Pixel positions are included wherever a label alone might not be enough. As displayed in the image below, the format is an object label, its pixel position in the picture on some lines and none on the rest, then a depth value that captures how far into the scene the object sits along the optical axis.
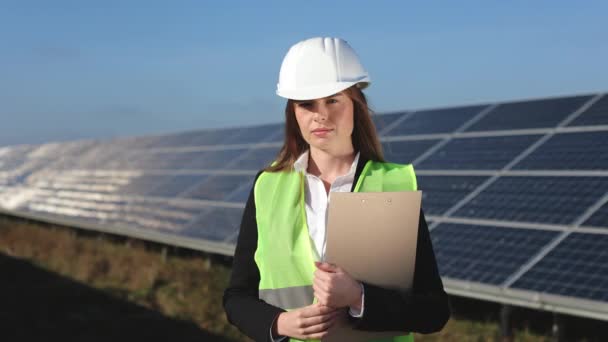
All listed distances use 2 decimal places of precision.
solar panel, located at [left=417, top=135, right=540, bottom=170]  10.96
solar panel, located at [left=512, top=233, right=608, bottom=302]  7.47
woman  2.60
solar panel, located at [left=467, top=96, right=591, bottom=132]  11.76
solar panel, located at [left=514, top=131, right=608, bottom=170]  9.84
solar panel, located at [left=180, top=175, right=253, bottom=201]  13.81
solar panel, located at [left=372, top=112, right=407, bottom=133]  15.20
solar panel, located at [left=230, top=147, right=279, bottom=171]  14.73
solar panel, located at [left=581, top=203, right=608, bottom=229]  8.44
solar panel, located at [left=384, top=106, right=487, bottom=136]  13.26
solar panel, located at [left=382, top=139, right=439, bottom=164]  12.41
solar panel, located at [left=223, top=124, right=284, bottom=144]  16.33
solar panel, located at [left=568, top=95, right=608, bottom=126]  10.94
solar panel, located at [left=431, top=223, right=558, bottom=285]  8.30
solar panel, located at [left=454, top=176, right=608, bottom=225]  8.97
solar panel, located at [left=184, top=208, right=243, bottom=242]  12.09
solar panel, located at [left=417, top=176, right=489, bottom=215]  10.19
